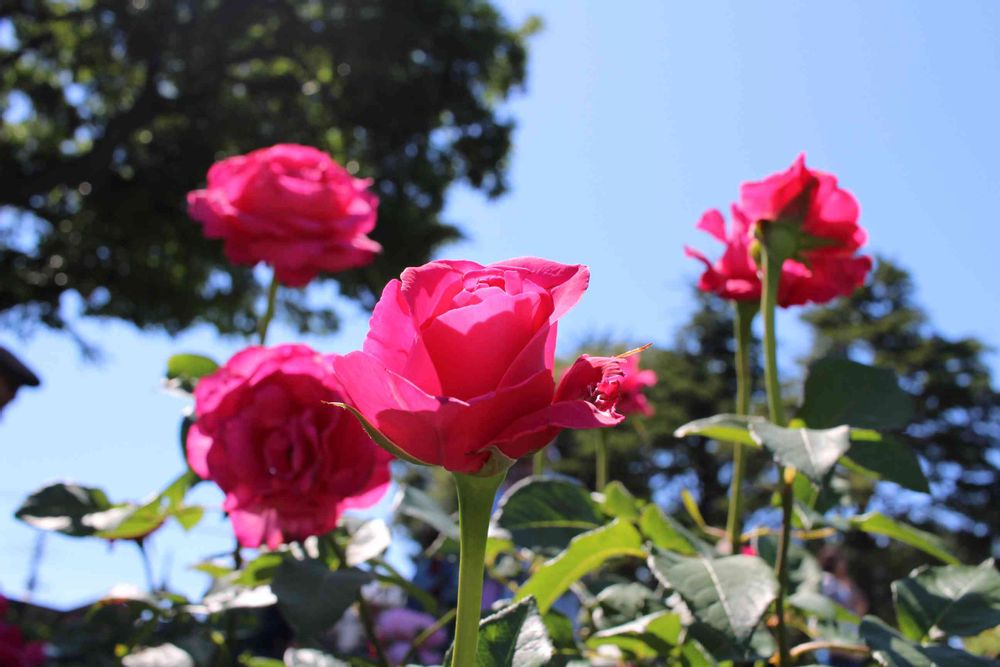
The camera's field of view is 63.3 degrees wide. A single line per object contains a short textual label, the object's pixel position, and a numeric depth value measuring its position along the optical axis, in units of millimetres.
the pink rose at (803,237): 497
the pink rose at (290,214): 623
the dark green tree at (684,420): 12516
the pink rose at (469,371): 215
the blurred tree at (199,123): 6766
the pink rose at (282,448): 448
